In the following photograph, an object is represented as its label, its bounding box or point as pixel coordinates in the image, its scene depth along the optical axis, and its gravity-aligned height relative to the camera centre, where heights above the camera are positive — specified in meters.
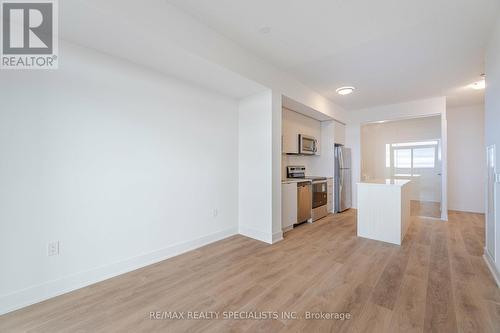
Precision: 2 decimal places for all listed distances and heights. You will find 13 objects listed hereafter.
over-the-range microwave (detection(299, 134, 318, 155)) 4.62 +0.50
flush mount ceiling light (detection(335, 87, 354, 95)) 4.12 +1.52
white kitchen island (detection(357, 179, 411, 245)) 3.19 -0.69
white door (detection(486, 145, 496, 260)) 2.34 -0.41
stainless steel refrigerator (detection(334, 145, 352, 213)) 5.30 -0.31
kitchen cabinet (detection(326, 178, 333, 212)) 5.21 -0.71
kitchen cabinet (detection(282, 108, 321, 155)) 4.35 +0.86
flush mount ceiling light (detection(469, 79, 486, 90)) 3.89 +1.56
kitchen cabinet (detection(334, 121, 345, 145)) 5.48 +0.90
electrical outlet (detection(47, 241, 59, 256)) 1.96 -0.76
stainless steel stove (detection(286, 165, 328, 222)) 4.57 -0.53
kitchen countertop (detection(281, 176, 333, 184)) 3.87 -0.27
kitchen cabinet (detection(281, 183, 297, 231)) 3.77 -0.71
